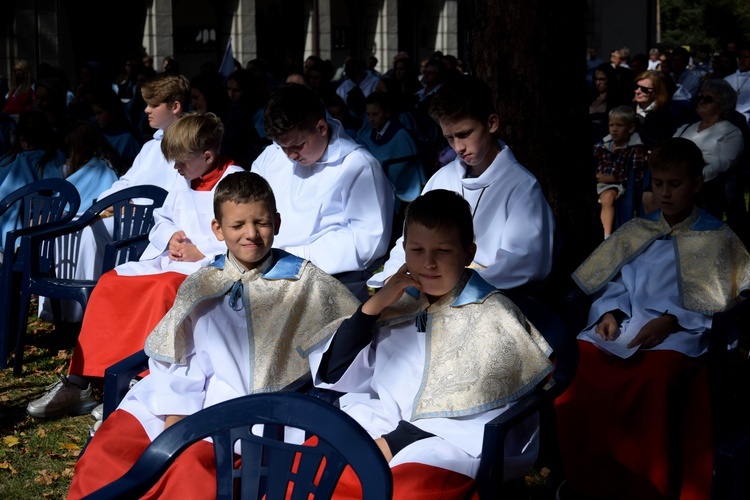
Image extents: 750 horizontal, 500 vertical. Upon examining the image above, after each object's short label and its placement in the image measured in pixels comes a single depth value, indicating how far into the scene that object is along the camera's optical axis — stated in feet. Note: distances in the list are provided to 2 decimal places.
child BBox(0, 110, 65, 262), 24.34
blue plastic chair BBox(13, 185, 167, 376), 17.92
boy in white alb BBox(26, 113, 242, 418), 15.90
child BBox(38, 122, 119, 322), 22.84
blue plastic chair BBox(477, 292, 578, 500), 9.46
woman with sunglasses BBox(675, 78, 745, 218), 25.20
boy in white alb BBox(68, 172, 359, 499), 11.21
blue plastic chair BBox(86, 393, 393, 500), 7.45
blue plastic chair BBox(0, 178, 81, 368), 19.38
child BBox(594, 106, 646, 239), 26.35
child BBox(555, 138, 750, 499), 12.42
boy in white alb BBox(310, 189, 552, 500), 9.98
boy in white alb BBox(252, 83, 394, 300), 15.60
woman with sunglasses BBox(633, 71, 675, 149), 31.78
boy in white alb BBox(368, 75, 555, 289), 13.15
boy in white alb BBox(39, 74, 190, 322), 19.72
